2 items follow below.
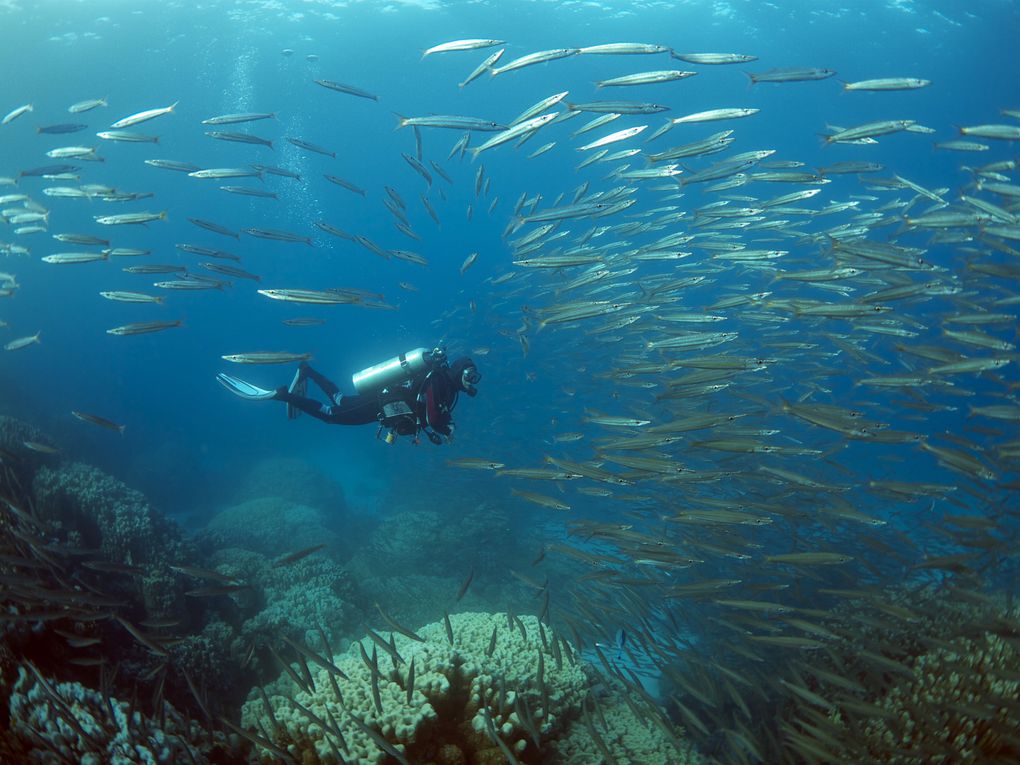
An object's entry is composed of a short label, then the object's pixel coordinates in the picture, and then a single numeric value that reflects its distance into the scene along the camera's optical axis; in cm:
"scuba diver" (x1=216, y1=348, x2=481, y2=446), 755
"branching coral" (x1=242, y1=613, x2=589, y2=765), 378
